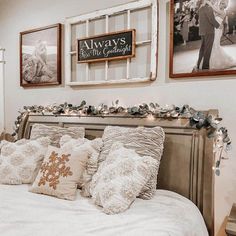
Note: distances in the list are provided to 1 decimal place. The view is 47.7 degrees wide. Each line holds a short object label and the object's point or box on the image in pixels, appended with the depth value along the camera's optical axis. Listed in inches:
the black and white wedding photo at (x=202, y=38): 77.5
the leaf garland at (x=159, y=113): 75.2
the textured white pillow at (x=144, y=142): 72.6
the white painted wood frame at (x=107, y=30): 90.0
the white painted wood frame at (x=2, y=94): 140.0
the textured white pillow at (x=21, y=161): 87.3
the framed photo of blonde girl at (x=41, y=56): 116.1
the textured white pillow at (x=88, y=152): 78.7
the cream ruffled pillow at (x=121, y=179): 63.6
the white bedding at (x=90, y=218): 51.9
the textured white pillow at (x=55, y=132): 96.1
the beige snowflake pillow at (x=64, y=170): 73.7
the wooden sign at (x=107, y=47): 94.8
